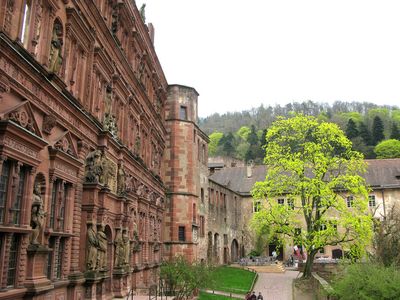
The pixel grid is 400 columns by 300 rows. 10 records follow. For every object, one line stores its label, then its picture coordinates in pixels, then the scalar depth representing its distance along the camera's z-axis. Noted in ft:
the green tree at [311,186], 94.22
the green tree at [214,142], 347.56
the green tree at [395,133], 282.62
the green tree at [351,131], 285.84
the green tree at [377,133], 287.48
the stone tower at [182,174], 108.58
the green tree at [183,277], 66.95
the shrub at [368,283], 45.11
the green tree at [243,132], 380.62
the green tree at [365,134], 283.51
